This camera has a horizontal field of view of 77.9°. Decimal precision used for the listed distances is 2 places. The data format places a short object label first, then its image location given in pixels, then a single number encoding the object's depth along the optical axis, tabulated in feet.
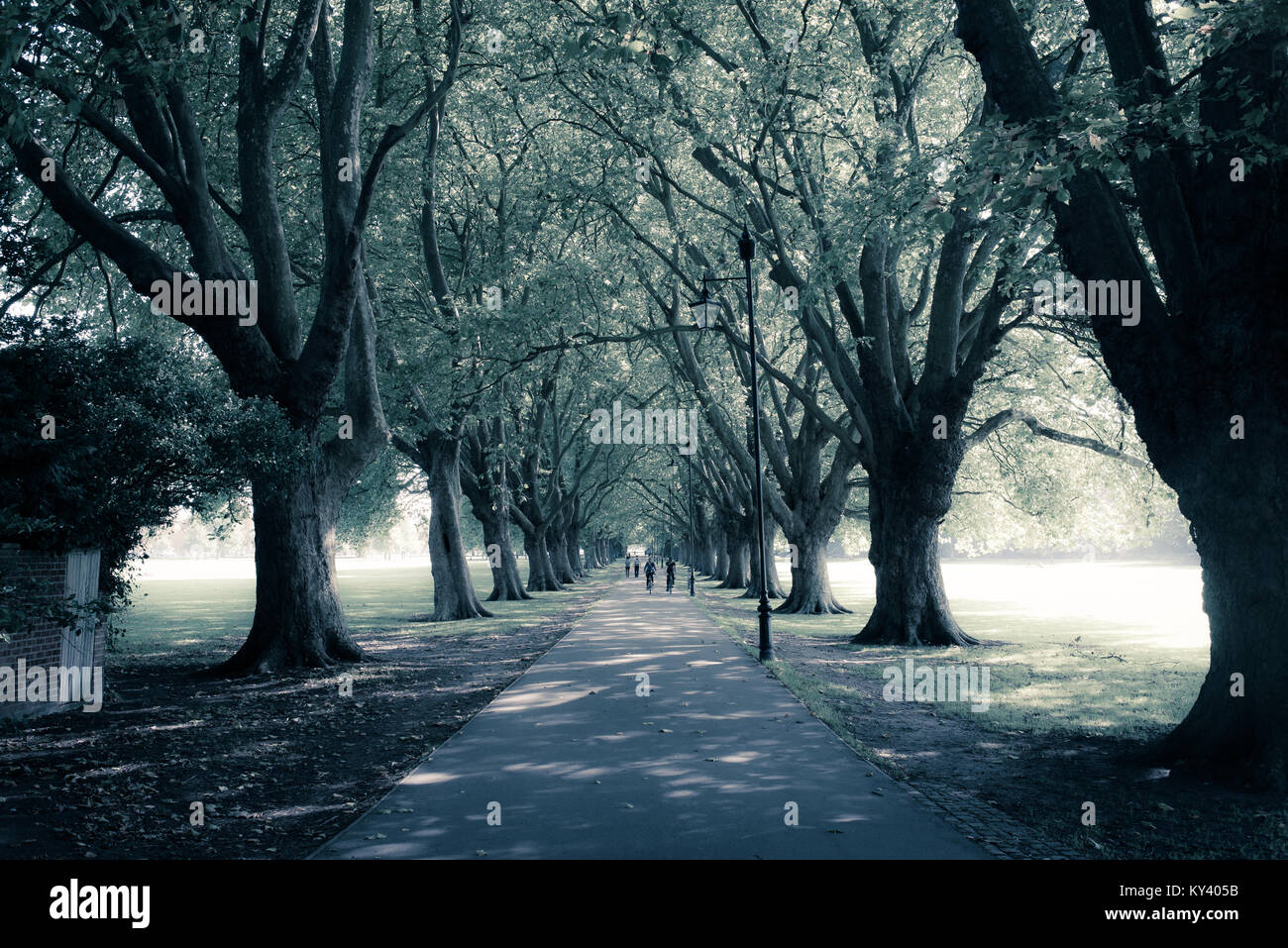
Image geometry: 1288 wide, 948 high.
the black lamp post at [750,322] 45.85
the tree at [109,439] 28.73
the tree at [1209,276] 19.92
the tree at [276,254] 39.11
